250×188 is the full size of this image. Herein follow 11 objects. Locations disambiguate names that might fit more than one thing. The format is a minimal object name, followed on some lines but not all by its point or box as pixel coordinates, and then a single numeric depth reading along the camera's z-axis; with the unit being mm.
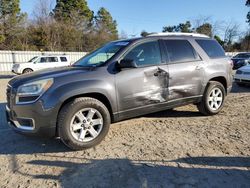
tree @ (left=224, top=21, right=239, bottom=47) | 50312
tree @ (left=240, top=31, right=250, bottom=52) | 46562
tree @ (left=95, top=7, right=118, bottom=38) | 43656
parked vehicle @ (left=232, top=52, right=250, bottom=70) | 18844
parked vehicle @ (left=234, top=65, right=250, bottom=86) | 9184
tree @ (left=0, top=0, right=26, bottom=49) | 28812
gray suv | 3473
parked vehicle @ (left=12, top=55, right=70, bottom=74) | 16698
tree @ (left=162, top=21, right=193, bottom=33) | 56788
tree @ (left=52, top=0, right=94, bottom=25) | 34562
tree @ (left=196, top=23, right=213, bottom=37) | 46703
